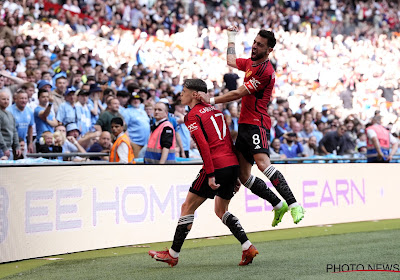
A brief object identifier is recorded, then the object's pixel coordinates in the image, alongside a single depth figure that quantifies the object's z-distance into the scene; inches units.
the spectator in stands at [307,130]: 672.7
